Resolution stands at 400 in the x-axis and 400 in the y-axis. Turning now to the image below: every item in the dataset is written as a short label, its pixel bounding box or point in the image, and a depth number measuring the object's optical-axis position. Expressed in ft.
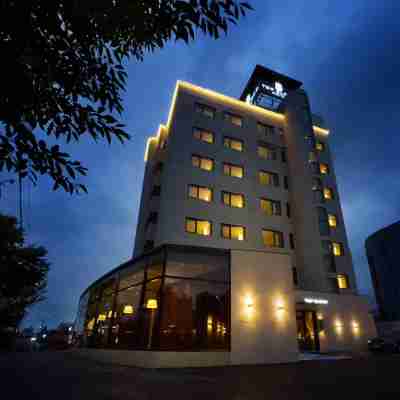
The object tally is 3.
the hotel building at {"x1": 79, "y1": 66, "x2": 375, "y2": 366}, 41.52
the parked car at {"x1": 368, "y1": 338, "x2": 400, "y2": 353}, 65.65
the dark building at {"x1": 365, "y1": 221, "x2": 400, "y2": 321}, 169.27
